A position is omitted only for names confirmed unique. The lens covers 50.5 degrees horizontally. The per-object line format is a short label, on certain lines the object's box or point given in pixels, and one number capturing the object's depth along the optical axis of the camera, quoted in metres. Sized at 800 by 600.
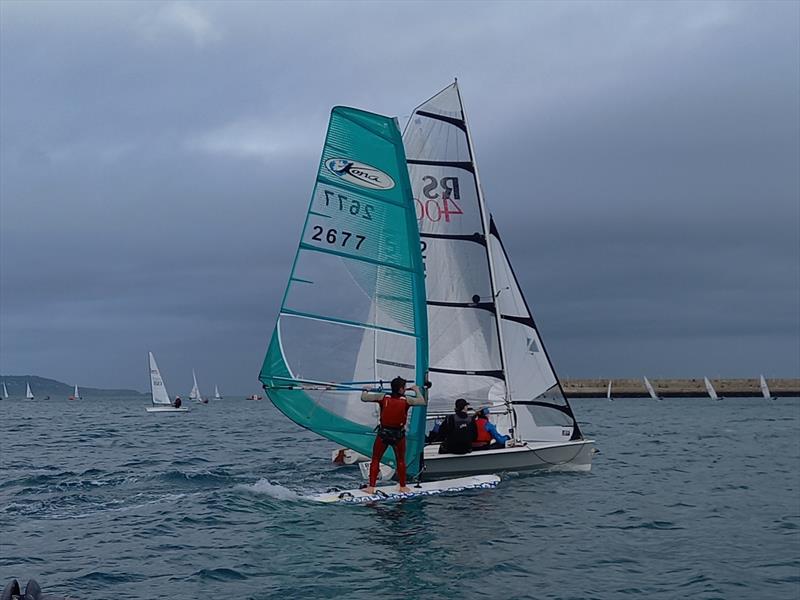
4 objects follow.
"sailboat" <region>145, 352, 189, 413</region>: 76.88
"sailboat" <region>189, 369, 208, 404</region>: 121.03
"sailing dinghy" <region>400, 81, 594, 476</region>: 19.30
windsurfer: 14.53
